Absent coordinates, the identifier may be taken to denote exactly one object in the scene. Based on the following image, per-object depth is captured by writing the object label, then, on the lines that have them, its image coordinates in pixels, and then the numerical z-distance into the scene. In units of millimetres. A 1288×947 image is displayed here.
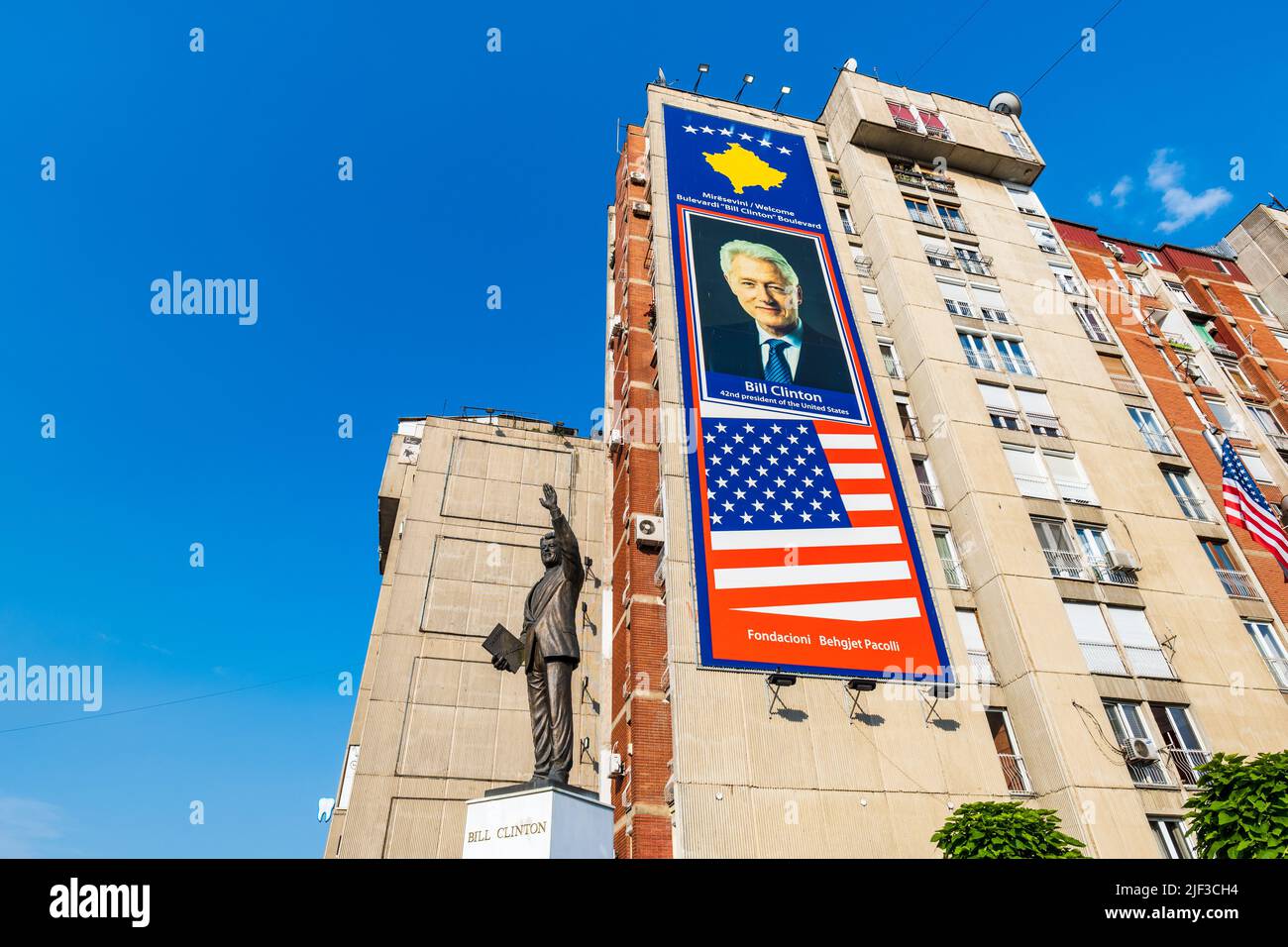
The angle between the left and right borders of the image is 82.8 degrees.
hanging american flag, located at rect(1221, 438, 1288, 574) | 27516
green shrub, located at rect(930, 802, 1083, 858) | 16219
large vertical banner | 23859
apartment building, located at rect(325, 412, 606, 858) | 30859
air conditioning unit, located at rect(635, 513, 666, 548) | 25688
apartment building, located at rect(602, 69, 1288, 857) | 21562
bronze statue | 11906
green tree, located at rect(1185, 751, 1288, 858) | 14234
